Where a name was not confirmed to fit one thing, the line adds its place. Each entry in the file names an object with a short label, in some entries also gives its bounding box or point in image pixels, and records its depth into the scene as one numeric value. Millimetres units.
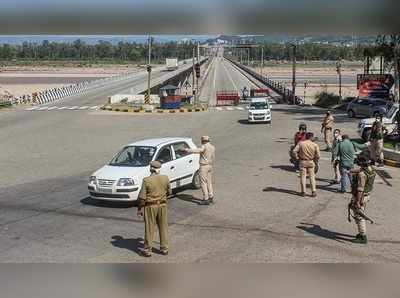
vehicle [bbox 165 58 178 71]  122750
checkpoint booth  45250
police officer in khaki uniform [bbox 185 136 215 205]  13555
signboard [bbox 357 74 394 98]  46219
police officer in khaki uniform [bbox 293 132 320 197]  14297
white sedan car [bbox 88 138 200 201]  13375
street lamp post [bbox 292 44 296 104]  52438
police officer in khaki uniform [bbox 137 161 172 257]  8844
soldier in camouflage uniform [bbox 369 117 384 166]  19594
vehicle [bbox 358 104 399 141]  25892
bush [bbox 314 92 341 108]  49581
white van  35375
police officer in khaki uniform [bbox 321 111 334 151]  22734
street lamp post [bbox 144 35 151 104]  48362
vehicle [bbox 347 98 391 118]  36344
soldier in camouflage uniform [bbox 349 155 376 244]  9594
